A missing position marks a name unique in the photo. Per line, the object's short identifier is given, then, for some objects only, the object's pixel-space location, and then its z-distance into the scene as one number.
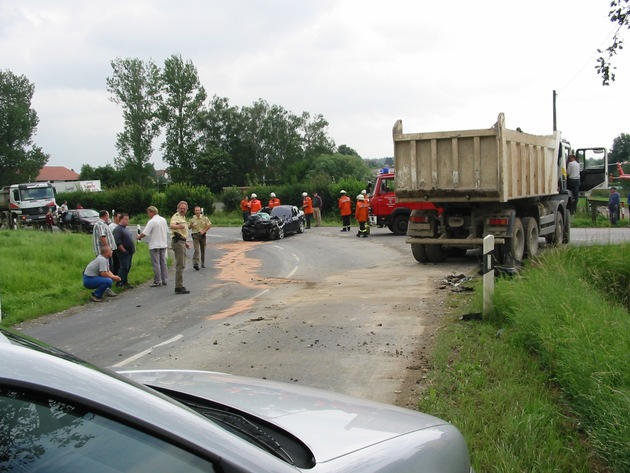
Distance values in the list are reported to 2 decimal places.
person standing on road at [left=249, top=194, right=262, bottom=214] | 32.47
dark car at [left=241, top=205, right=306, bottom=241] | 27.41
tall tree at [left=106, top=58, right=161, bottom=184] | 71.75
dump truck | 13.51
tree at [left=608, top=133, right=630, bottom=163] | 71.63
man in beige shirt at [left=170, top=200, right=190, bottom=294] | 14.08
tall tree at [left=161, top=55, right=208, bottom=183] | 73.44
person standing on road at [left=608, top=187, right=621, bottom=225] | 28.94
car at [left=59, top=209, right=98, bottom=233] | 39.62
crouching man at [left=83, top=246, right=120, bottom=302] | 13.59
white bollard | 8.63
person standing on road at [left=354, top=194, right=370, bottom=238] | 26.19
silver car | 1.66
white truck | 42.03
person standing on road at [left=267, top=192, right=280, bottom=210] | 32.59
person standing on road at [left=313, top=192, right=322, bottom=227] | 35.16
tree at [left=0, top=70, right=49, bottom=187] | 73.12
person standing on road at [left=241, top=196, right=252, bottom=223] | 34.81
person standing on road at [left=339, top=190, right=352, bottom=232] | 30.42
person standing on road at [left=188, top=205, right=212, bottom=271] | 18.33
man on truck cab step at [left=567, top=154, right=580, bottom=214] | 18.70
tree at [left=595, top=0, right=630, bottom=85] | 9.35
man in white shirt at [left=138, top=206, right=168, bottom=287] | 15.48
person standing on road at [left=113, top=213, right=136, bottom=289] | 15.25
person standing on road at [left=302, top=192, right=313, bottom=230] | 33.75
